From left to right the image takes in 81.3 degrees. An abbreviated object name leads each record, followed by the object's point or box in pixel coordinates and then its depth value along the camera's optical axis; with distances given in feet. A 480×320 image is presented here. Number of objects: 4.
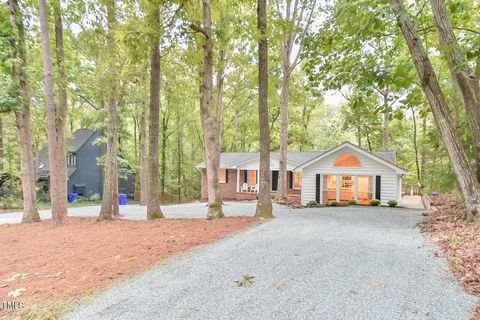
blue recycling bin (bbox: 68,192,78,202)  69.08
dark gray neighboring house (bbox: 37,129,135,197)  74.13
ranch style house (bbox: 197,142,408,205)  46.19
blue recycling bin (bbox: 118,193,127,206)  66.40
